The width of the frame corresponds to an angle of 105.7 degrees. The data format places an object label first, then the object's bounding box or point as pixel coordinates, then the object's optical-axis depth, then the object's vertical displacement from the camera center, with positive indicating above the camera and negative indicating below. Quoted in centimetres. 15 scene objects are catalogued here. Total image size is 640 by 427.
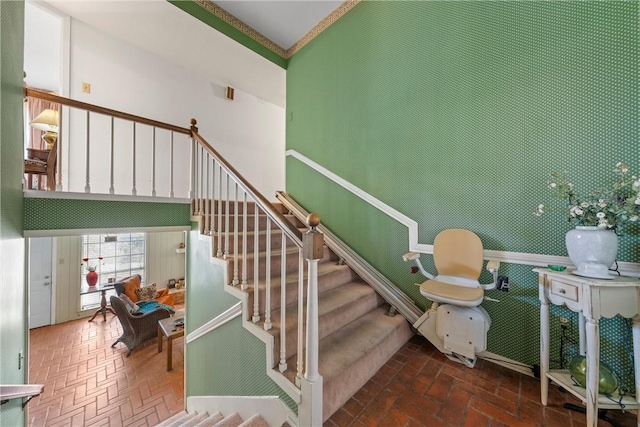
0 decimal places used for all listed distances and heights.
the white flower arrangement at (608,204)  133 +6
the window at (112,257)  565 -95
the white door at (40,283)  494 -131
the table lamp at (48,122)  308 +125
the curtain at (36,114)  443 +197
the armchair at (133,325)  422 -194
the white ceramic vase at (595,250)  138 -21
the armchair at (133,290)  531 -158
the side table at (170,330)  392 -189
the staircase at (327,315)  162 -82
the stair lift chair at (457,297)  188 -62
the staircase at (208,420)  174 -183
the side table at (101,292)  541 -163
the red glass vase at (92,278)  545 -132
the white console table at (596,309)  131 -52
